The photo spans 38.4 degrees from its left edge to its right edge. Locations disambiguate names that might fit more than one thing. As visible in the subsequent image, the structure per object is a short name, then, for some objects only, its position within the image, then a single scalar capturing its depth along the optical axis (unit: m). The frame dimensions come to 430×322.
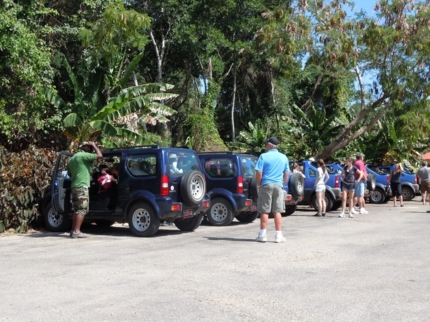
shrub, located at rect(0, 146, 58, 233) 13.24
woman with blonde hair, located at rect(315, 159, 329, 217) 17.73
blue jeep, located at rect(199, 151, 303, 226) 14.45
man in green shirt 11.95
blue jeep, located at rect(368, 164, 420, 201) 27.16
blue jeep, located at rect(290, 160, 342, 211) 19.67
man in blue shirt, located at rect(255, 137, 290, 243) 10.84
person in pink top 18.00
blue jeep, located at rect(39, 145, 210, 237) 12.02
